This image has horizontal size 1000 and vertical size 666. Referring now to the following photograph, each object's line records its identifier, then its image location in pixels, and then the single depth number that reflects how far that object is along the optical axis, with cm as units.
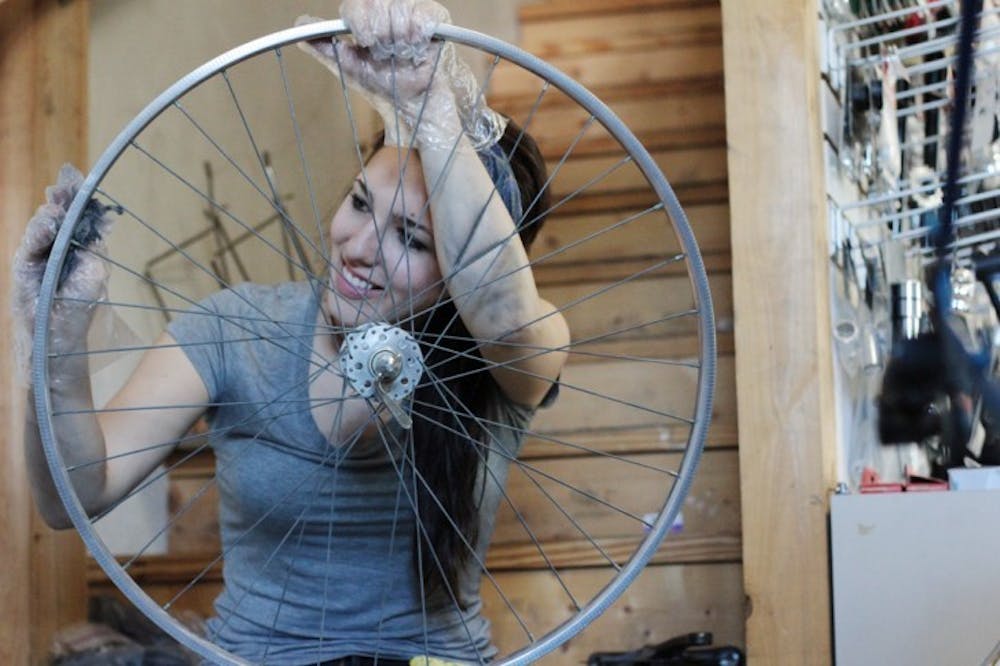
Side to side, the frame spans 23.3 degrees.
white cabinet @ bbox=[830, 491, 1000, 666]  249
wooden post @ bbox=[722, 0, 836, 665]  259
